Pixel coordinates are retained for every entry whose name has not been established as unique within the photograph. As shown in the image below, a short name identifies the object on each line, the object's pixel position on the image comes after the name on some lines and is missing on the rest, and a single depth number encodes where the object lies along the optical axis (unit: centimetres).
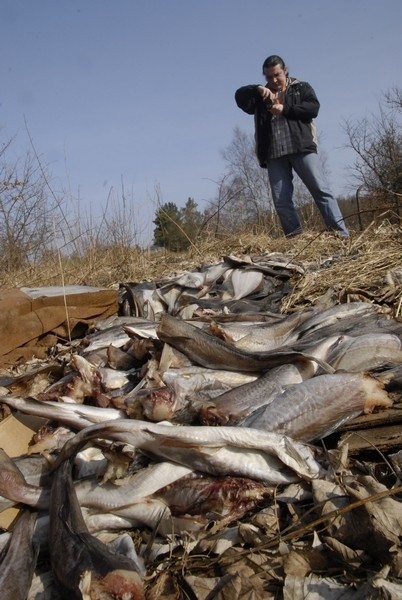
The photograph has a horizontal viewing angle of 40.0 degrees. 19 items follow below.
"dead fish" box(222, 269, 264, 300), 504
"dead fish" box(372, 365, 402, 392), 273
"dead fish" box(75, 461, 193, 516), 220
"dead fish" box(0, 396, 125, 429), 266
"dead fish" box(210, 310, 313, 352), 356
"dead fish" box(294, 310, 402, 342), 323
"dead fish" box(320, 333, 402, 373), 295
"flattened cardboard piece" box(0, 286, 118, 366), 447
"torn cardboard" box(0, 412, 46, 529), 272
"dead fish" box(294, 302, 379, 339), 368
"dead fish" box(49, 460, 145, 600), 164
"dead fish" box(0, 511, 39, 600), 188
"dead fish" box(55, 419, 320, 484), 223
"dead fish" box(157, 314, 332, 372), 292
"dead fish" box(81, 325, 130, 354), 378
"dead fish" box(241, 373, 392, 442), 243
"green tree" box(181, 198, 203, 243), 1402
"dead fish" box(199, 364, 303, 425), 258
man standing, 731
